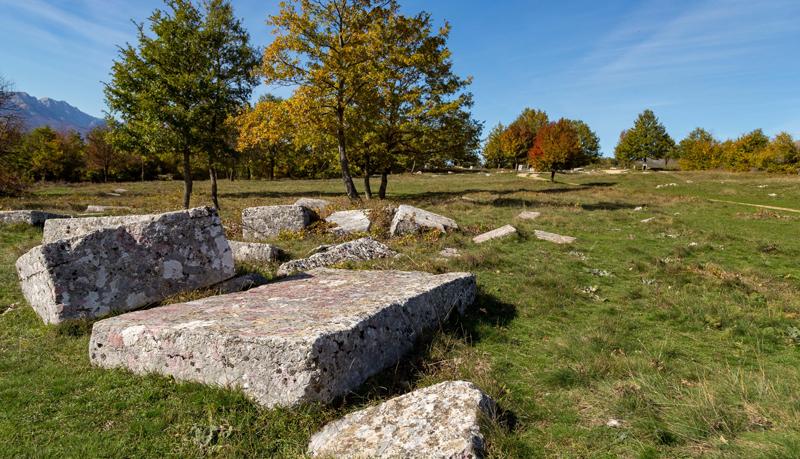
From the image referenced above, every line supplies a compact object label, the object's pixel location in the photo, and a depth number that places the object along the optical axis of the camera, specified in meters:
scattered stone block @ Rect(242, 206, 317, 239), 16.88
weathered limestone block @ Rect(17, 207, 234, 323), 7.04
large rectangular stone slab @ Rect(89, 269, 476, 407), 4.87
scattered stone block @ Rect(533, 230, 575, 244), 16.02
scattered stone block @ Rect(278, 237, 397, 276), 10.98
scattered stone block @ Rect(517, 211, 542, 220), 22.22
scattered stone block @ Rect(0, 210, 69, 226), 16.30
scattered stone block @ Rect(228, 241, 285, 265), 12.04
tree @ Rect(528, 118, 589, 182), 59.69
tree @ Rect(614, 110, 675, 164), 90.38
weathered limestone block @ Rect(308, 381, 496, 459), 4.01
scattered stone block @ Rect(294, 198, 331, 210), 22.22
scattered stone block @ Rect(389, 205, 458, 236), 16.30
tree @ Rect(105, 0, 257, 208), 25.67
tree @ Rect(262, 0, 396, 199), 25.23
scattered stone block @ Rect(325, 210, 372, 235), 16.84
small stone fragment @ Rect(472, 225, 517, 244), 15.84
